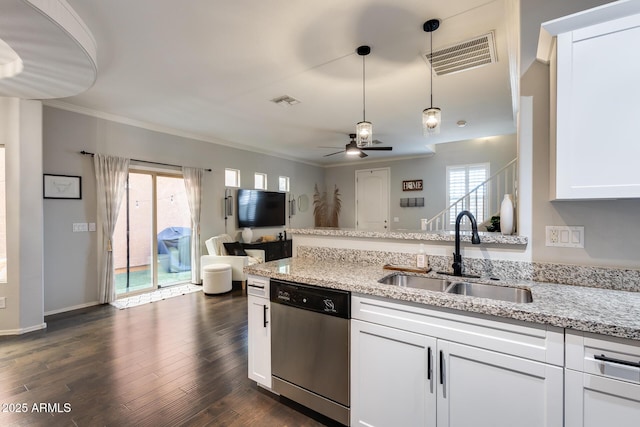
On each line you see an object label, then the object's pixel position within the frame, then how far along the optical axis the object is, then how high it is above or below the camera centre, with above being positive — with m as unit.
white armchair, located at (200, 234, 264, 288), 4.95 -0.82
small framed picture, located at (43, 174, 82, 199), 3.66 +0.34
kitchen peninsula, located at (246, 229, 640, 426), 1.08 -0.59
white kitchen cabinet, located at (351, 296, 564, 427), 1.18 -0.75
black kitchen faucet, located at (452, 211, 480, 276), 1.76 -0.25
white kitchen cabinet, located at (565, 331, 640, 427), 1.03 -0.64
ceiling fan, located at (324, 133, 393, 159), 4.39 +0.96
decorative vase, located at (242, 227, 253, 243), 5.90 -0.48
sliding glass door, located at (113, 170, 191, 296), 4.53 -0.39
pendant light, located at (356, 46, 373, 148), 3.23 +0.89
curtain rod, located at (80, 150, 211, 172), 3.98 +0.82
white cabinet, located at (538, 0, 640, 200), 1.23 +0.49
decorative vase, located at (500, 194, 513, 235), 1.78 -0.03
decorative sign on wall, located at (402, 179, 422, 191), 7.30 +0.68
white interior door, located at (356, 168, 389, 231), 7.89 +0.36
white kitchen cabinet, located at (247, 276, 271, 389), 2.02 -0.86
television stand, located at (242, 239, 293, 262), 5.77 -0.80
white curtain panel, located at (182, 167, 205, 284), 5.18 +0.05
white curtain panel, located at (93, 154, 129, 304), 4.11 +0.06
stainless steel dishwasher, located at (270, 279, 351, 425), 1.69 -0.85
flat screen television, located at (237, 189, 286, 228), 6.11 +0.08
